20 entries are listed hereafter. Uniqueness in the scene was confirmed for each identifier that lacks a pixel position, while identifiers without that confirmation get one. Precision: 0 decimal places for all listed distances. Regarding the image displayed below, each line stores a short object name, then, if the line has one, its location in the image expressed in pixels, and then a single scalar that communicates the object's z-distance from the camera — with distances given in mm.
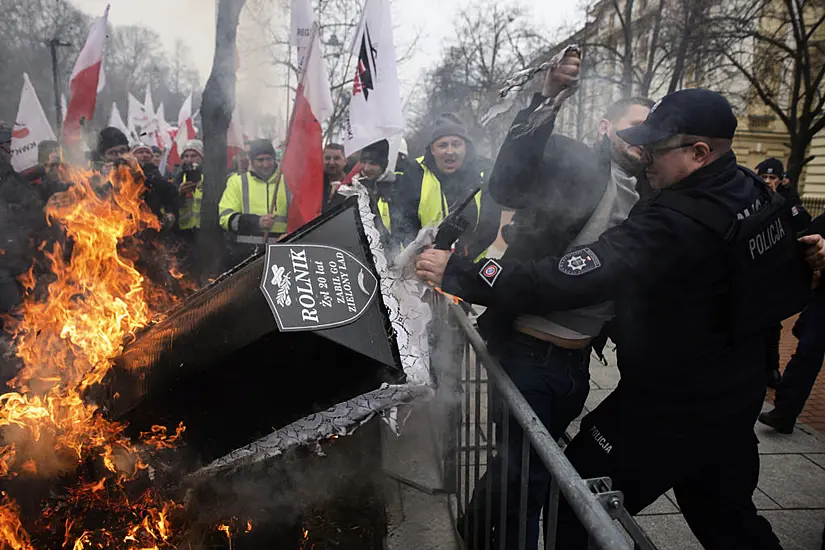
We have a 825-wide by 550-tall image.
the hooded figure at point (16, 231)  4953
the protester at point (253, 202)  5340
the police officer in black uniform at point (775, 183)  4844
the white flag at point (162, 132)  14836
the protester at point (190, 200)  6539
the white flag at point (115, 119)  11781
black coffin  1708
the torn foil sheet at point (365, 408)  1835
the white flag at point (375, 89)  4891
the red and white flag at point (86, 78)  5750
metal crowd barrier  1340
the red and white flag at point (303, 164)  4465
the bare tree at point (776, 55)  14234
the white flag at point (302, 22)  5363
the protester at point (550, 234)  2346
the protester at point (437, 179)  4887
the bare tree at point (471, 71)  16094
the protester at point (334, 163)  6008
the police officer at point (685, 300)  1917
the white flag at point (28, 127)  6148
